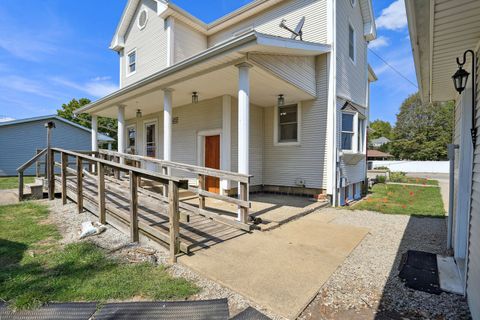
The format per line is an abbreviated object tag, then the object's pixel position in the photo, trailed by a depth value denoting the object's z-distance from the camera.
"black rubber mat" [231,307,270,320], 2.15
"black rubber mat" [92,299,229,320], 2.12
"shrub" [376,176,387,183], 15.82
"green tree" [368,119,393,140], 50.38
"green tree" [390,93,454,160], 36.09
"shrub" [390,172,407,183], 16.58
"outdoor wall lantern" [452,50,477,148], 2.73
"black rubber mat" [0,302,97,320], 2.11
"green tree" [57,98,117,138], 32.69
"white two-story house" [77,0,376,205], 6.34
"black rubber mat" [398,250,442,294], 2.79
